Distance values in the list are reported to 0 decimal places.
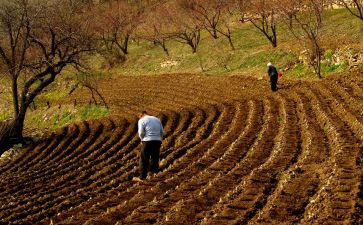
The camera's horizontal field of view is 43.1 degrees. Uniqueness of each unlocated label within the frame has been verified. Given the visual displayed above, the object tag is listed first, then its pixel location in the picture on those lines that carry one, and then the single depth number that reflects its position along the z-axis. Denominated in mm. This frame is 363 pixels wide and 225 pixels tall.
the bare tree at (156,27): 49888
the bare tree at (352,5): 39119
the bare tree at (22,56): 23141
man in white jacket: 11805
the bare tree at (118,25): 52919
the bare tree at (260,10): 37234
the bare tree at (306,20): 26281
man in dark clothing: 24266
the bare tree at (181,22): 44081
